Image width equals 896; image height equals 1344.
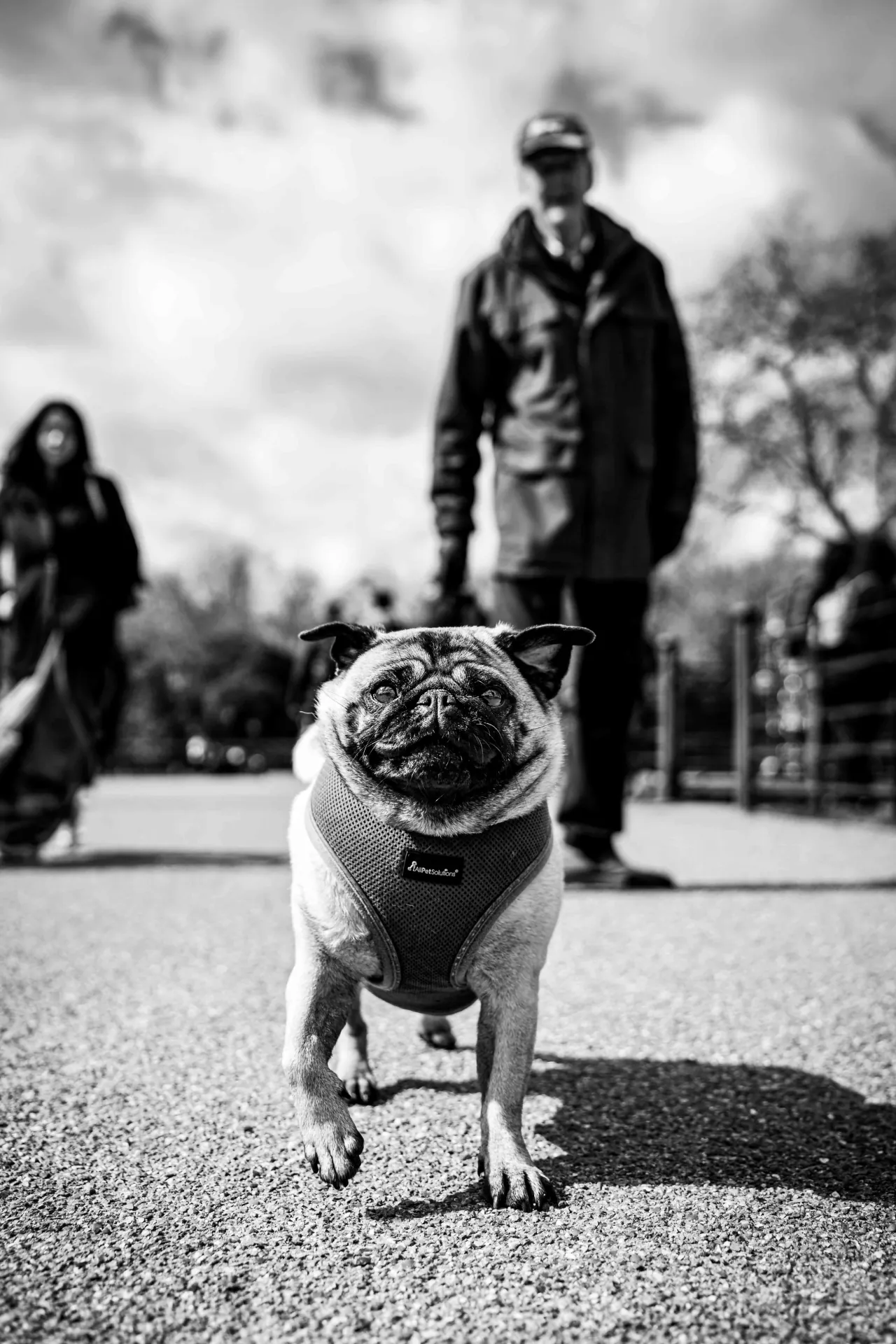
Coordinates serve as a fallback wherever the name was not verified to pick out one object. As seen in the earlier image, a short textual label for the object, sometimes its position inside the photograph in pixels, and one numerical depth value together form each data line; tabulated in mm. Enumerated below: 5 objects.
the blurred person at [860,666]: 10352
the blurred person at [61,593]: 7195
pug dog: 2137
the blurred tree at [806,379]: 26328
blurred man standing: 5074
